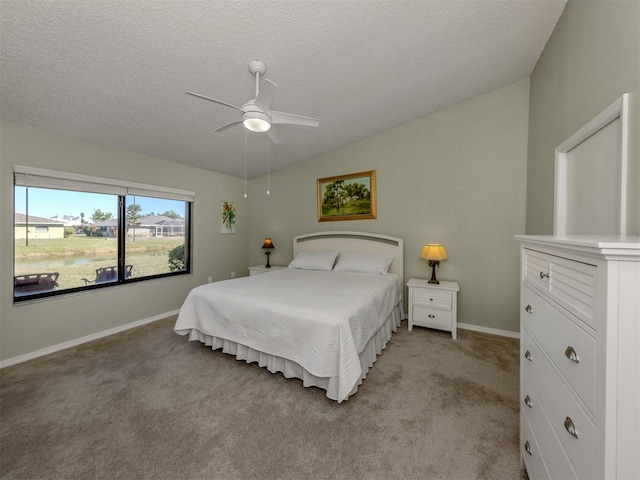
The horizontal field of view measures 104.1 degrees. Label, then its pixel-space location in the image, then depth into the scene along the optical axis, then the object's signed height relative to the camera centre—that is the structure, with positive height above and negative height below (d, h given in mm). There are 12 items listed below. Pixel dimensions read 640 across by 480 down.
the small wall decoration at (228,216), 4676 +400
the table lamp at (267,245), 4723 -137
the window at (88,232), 2602 +46
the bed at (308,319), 1853 -724
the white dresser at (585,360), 643 -365
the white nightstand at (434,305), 2994 -807
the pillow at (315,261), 3855 -355
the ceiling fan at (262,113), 1805 +1025
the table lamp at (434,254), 3121 -177
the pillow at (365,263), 3455 -345
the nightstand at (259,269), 4483 -571
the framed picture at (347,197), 3922 +691
